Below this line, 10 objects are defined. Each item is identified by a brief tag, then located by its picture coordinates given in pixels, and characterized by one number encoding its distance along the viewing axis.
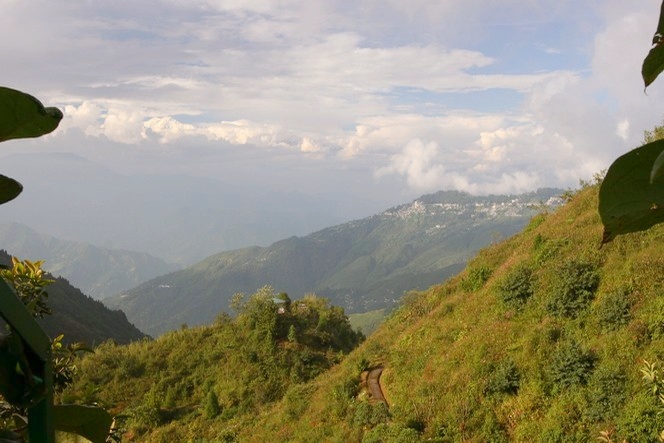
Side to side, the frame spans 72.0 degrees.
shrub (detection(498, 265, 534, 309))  15.52
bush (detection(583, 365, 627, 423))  10.16
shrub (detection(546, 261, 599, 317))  13.77
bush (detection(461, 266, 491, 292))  19.62
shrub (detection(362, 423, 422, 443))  11.52
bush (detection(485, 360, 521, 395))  12.26
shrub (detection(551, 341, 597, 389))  11.37
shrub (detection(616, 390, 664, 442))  9.13
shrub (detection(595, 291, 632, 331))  12.30
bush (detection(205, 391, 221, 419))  21.08
